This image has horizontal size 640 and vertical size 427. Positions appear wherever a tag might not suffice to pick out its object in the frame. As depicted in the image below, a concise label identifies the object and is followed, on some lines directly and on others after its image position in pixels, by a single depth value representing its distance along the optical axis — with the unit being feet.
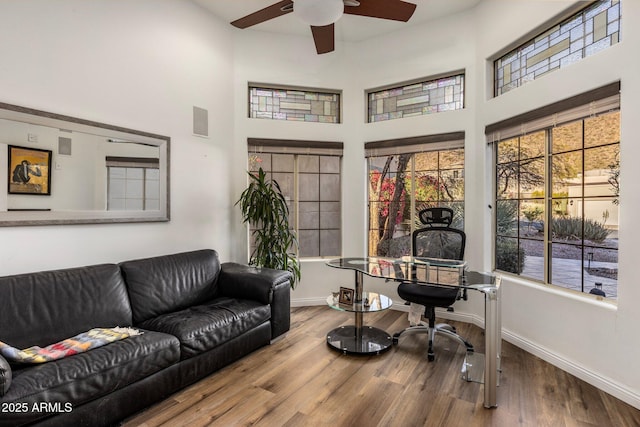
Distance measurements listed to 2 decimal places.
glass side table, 9.16
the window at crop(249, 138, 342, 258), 13.23
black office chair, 8.99
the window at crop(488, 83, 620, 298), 7.79
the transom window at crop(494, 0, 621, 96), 7.69
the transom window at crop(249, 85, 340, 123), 13.30
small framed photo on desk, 9.32
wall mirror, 7.20
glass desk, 6.66
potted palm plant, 11.62
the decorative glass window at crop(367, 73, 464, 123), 12.20
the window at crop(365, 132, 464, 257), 12.11
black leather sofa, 5.32
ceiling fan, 6.51
